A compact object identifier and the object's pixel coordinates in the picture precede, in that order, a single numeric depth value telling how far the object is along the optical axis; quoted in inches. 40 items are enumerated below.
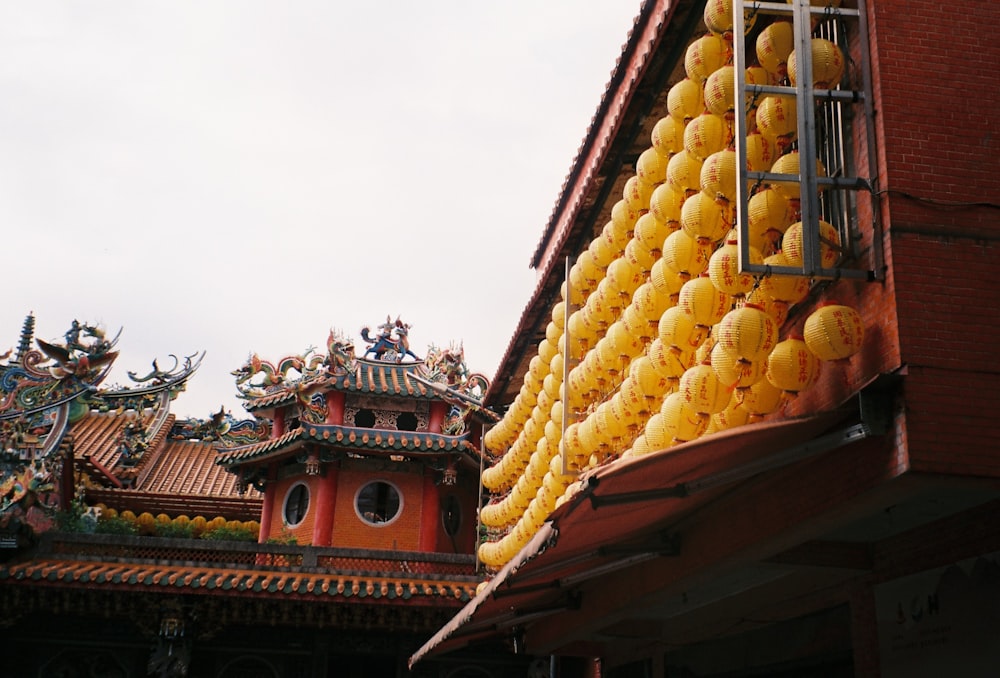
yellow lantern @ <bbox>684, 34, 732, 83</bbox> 306.0
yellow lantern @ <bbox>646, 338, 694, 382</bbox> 300.4
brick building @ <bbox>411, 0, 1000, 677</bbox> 223.3
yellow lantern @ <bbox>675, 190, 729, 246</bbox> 284.4
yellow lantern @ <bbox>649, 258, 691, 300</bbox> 309.7
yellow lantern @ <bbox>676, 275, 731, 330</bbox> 274.2
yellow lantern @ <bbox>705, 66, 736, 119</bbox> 286.0
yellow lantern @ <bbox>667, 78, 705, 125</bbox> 314.2
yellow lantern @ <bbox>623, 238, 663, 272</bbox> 341.7
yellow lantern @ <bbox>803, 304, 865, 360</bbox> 230.4
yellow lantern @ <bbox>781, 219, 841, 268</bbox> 240.5
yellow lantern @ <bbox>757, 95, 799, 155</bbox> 263.9
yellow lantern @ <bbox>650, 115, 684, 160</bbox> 324.5
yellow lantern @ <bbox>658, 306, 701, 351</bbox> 285.9
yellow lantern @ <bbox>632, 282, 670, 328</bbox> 323.6
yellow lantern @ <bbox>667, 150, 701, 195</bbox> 300.7
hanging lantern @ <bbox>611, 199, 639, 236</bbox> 374.3
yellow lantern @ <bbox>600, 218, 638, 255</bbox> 385.1
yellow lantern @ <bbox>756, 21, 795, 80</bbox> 271.9
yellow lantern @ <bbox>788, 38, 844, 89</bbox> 254.2
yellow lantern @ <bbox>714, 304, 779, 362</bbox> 244.2
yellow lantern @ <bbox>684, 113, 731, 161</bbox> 289.1
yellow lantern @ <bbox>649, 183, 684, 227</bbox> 314.3
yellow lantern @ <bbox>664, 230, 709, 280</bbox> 298.8
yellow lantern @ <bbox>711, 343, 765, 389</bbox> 249.9
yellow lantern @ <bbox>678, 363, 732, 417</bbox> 264.2
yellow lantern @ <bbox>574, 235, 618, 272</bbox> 406.0
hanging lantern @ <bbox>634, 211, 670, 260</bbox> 331.6
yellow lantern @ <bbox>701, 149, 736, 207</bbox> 270.4
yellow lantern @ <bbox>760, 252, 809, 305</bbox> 253.4
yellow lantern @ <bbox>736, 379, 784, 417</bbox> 259.1
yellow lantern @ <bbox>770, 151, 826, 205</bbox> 253.3
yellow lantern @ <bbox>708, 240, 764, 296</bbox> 259.8
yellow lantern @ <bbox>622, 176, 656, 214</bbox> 355.6
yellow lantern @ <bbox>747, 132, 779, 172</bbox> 270.1
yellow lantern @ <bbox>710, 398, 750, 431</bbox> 273.0
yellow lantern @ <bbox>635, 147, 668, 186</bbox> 342.3
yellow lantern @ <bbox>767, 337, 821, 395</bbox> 242.5
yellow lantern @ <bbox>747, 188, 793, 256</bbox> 254.2
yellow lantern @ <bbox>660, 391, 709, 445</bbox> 280.2
